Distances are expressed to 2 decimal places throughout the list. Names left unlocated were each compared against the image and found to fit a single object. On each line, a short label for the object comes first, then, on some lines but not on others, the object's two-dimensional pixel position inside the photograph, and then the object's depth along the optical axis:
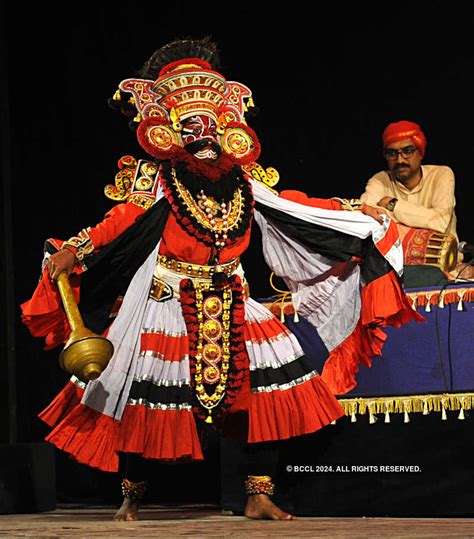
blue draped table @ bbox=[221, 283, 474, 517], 7.98
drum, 9.12
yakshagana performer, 7.55
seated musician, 9.60
